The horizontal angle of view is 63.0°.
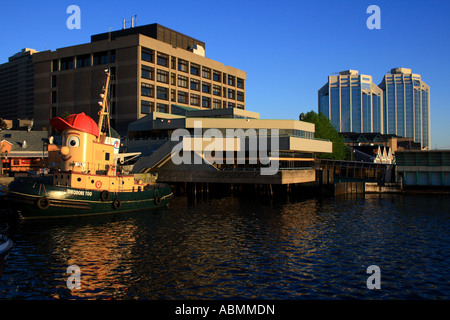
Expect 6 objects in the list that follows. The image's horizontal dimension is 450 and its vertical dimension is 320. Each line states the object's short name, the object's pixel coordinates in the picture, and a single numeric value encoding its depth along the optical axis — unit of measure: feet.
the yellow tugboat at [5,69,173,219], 121.39
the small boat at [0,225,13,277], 60.39
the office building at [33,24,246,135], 330.95
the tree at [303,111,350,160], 325.21
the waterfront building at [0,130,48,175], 235.61
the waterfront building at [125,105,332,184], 214.69
